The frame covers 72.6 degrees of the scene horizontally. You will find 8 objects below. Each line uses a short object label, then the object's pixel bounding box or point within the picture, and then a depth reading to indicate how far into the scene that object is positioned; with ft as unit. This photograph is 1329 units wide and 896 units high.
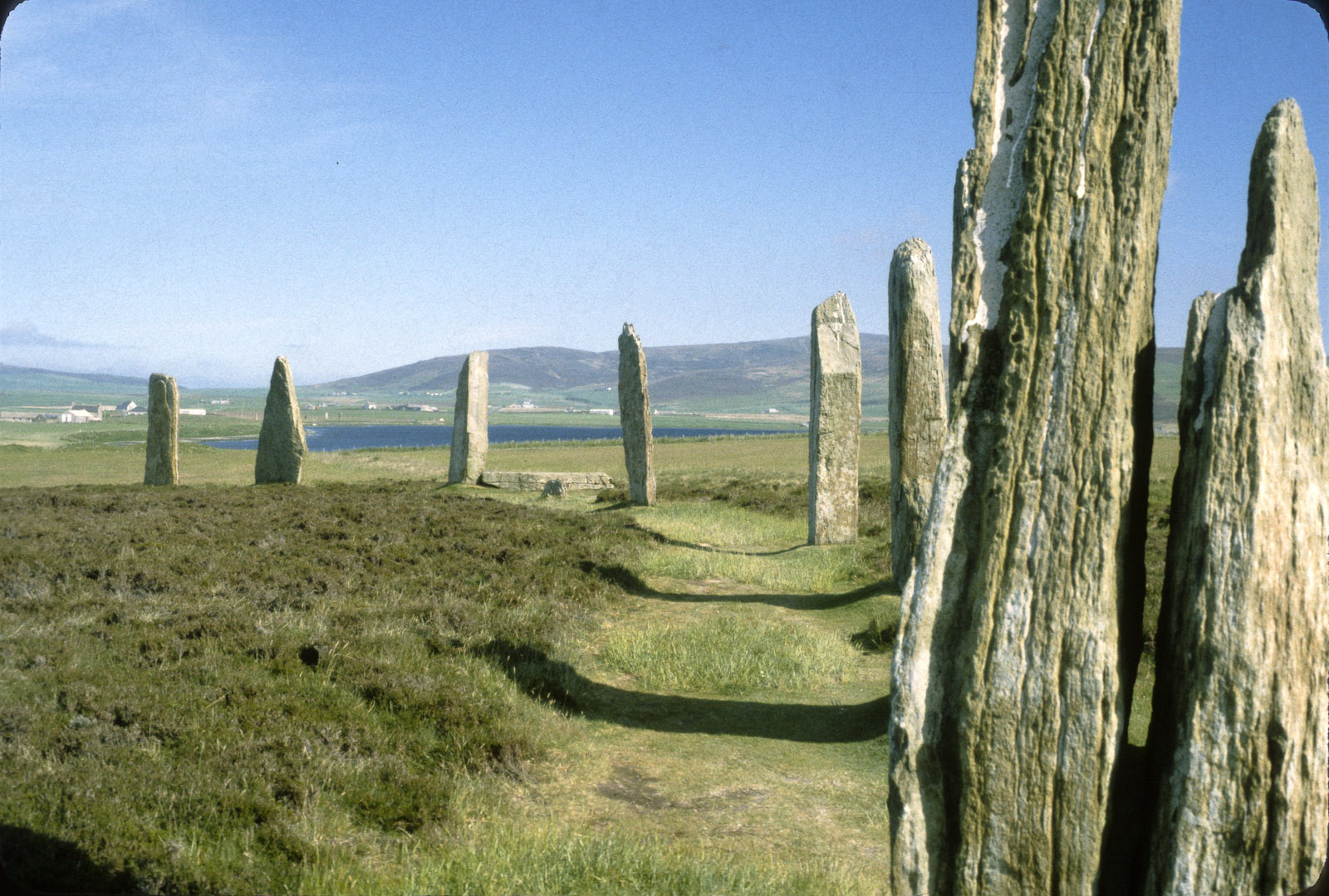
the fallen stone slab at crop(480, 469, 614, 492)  73.16
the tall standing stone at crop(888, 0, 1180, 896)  11.40
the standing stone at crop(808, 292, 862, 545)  47.57
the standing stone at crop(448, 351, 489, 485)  73.87
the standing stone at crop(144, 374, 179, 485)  67.92
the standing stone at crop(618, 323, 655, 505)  63.05
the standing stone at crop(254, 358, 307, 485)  69.92
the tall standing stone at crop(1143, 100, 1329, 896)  10.23
